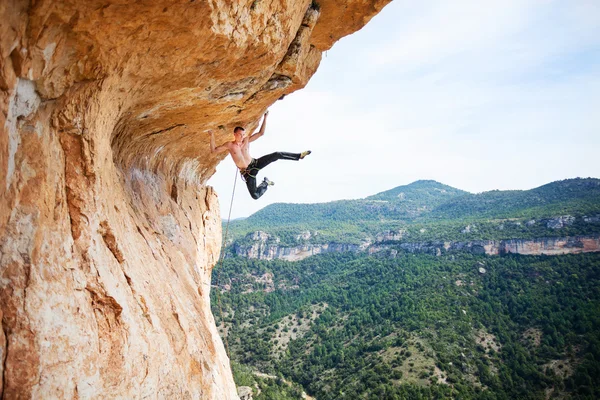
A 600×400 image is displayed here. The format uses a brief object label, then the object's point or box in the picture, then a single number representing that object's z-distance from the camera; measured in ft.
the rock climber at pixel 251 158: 26.96
